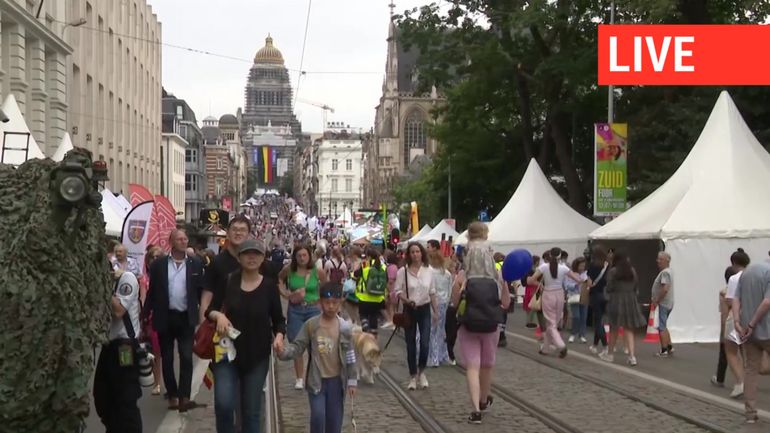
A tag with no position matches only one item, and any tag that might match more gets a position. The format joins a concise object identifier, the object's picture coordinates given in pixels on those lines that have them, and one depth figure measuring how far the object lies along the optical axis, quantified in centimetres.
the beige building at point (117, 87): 3928
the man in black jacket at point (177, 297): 1062
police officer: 717
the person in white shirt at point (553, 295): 1584
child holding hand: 780
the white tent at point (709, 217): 1872
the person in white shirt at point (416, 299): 1262
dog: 787
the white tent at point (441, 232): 4043
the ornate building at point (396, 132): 13400
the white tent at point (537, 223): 2727
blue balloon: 1695
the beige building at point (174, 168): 7675
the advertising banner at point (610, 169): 2658
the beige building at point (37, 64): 2891
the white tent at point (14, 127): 1947
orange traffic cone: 1797
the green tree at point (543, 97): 2700
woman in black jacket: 720
